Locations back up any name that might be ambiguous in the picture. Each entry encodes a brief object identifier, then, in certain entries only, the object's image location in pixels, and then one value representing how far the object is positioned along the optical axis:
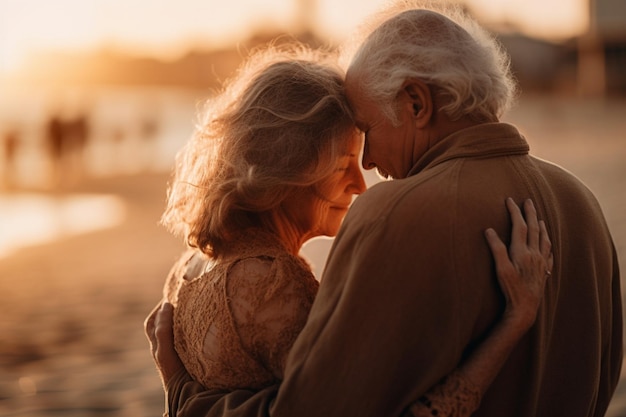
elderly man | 2.03
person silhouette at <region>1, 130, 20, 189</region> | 23.33
